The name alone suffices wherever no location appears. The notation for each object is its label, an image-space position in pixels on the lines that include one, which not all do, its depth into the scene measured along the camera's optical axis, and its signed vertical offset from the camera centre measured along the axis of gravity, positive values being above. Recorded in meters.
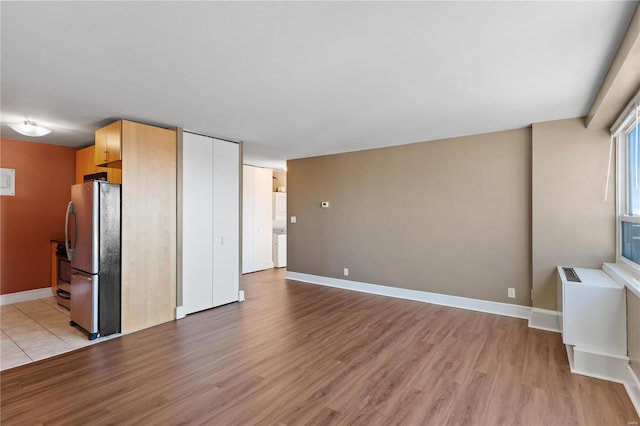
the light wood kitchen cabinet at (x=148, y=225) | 3.57 -0.17
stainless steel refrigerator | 3.34 -0.51
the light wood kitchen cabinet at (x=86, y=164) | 4.62 +0.78
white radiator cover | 2.59 -1.00
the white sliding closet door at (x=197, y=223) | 4.14 -0.16
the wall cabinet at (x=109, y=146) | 3.56 +0.81
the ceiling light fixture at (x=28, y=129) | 3.42 +0.94
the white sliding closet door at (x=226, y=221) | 4.51 -0.14
